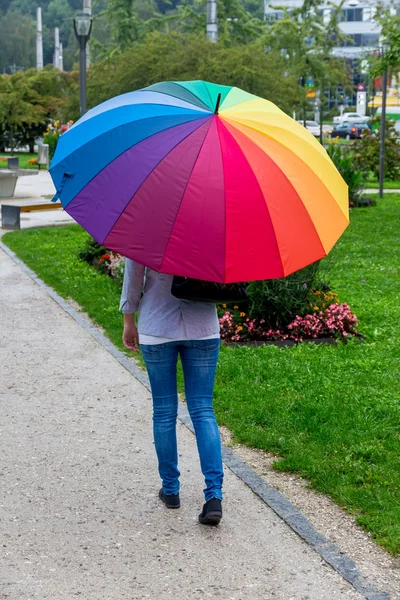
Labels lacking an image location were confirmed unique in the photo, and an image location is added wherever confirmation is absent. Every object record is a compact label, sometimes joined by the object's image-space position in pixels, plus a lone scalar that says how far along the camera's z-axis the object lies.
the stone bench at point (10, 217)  16.50
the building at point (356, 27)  101.19
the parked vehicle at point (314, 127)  57.58
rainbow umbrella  3.96
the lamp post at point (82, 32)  17.70
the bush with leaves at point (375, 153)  25.75
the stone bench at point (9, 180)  21.41
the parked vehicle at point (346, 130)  58.94
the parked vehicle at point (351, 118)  67.94
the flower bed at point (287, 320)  8.23
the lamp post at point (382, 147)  21.44
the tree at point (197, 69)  21.23
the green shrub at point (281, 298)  8.28
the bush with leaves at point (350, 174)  18.77
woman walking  4.36
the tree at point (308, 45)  33.81
